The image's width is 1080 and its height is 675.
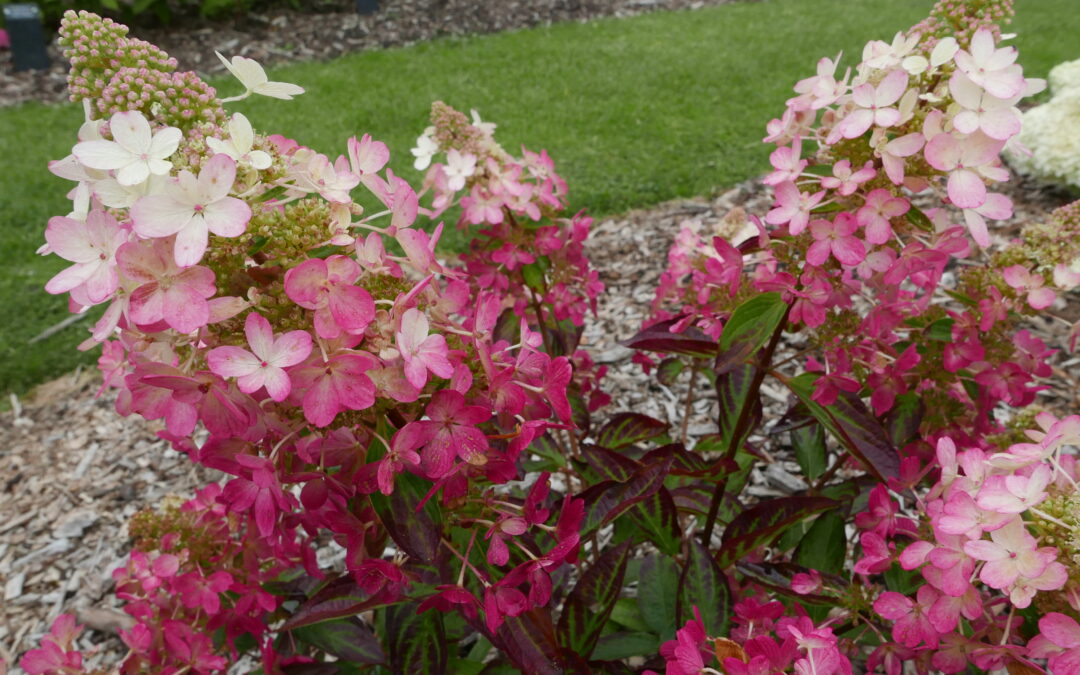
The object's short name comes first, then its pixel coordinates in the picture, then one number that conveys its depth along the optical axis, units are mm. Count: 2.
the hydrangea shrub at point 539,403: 328
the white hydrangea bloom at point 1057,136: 1203
